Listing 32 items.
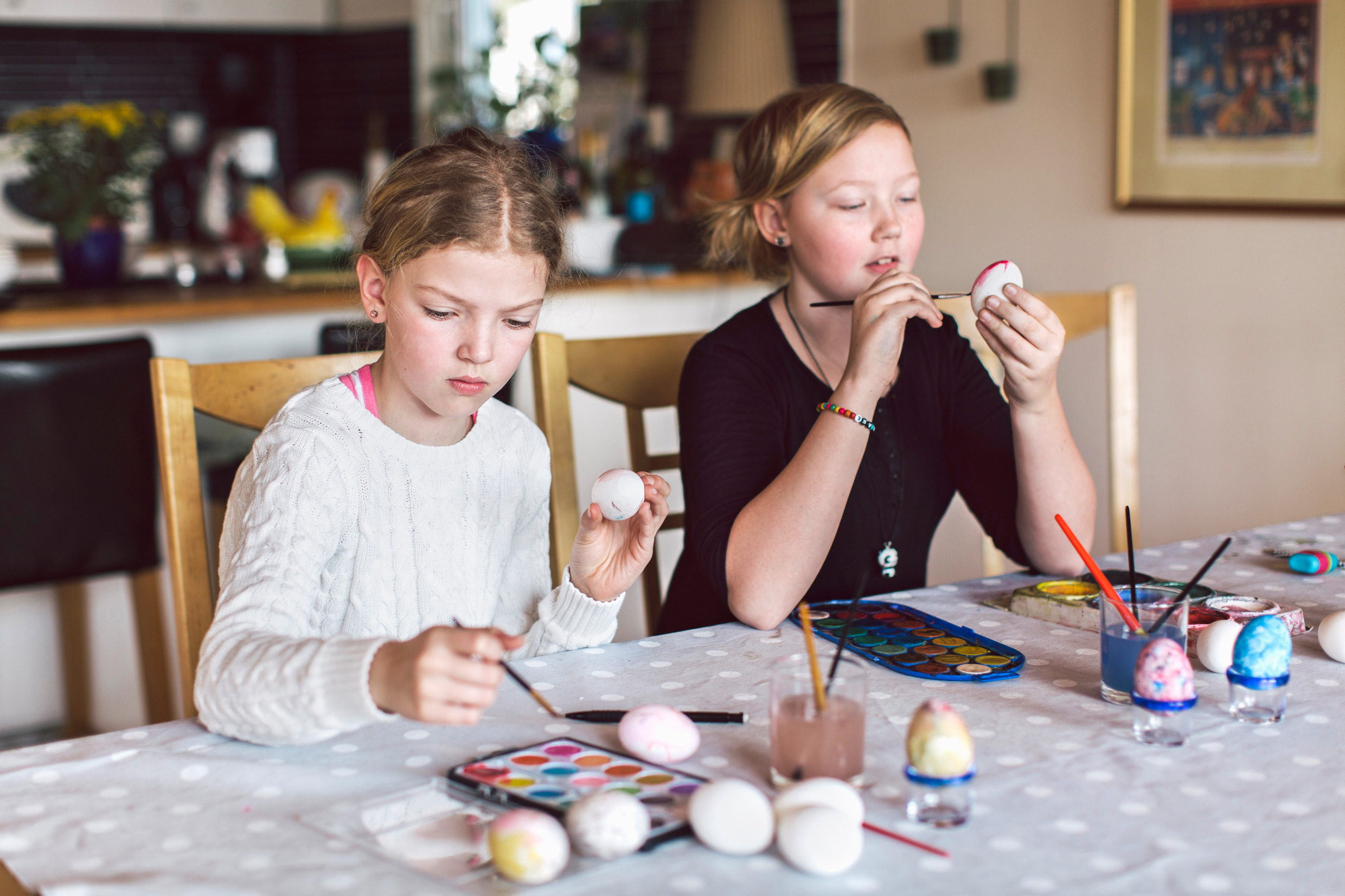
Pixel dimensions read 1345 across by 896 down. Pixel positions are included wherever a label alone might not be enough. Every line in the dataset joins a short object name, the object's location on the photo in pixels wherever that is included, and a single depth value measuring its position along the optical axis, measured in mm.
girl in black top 1262
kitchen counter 2275
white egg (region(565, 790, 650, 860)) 716
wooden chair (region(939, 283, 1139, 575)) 1802
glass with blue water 952
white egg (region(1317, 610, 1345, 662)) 1060
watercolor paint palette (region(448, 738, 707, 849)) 771
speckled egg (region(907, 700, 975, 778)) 758
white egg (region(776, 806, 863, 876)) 696
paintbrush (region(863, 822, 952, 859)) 726
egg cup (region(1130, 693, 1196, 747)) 893
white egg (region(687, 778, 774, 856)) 723
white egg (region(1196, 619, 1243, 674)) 1027
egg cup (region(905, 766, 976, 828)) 763
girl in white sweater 1099
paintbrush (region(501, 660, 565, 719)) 830
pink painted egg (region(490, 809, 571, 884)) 690
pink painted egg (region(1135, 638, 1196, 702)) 873
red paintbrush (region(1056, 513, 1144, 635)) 967
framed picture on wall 2227
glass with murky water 804
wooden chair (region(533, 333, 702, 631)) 1505
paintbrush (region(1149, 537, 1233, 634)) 965
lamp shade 3385
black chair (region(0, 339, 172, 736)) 1992
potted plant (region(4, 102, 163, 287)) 2598
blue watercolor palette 1033
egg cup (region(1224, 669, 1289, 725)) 924
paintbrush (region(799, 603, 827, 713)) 811
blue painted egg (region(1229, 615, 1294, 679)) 917
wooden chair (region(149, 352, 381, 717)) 1248
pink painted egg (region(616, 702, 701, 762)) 852
